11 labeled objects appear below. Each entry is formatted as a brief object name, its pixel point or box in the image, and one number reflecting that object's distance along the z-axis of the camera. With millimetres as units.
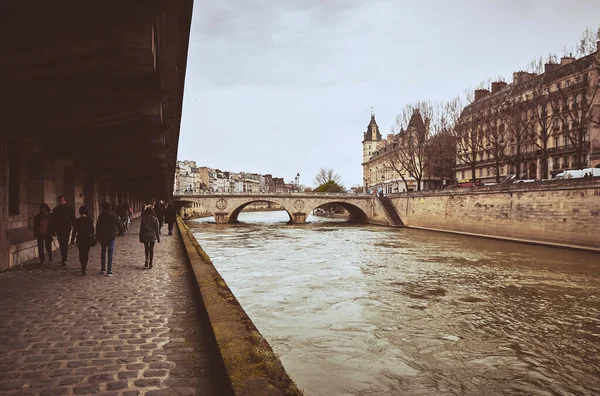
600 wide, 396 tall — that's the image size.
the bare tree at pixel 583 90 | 27428
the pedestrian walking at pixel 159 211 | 22784
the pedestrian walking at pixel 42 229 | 10445
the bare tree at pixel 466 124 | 39241
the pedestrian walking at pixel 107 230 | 9438
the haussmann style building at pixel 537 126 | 30125
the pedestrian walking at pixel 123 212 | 22672
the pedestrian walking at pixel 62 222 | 10156
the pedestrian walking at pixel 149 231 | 10359
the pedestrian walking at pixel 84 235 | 9273
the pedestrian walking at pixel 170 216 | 21312
